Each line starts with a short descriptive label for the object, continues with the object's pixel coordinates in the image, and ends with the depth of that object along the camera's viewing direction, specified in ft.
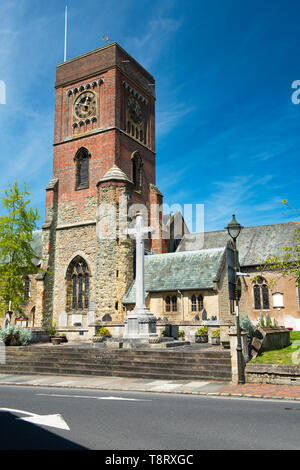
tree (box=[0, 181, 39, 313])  88.38
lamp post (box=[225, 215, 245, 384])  38.99
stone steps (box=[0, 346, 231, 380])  44.55
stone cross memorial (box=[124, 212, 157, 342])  61.05
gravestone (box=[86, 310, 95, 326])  97.32
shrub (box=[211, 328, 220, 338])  68.85
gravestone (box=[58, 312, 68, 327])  102.89
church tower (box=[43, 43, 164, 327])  97.55
